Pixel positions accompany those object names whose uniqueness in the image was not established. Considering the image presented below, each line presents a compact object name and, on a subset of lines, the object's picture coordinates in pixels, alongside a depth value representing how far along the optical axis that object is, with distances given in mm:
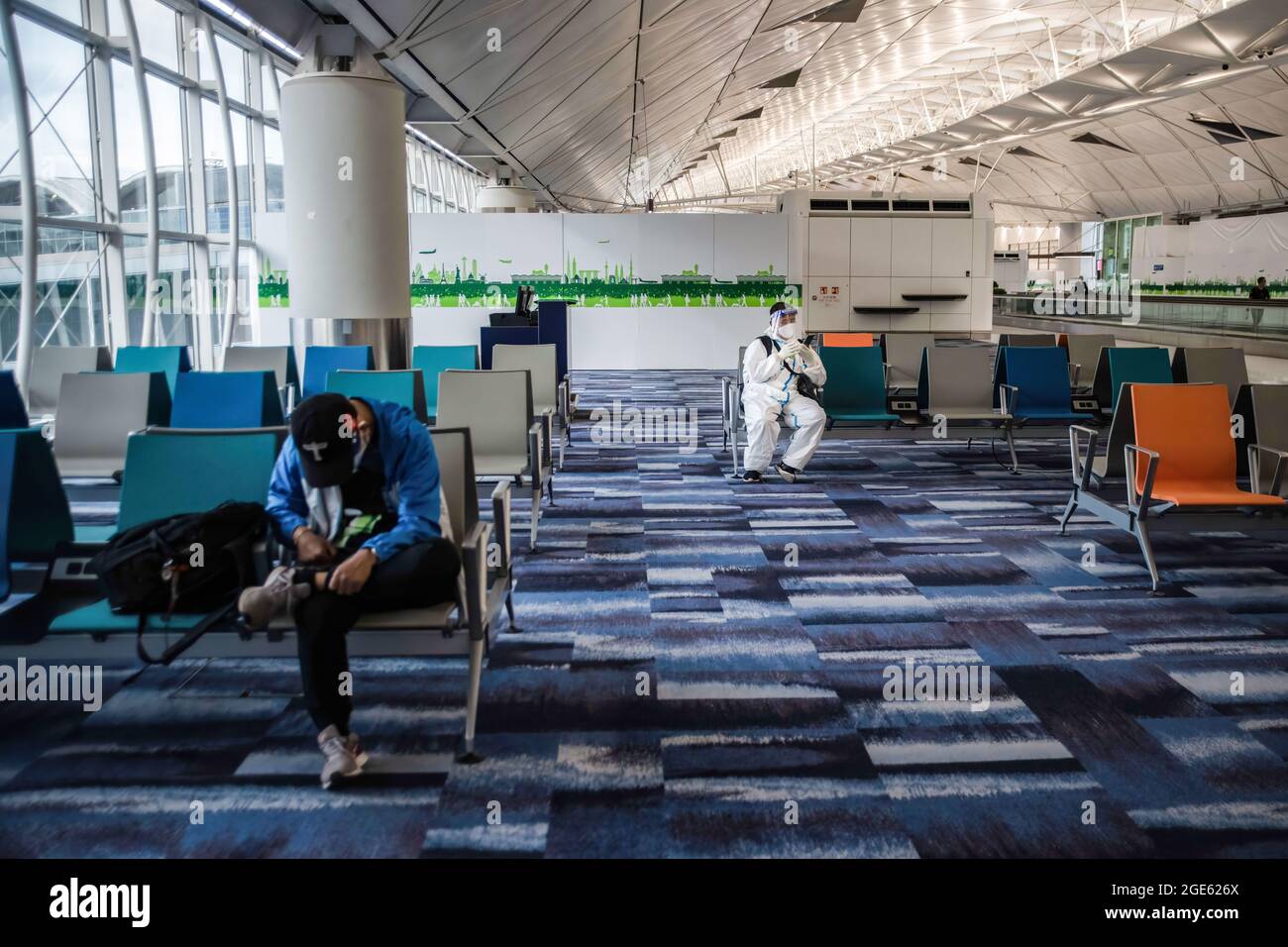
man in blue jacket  3387
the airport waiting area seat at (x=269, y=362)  8492
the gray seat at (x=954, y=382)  9359
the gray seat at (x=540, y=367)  9180
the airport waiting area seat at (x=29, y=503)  3635
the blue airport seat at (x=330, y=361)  7941
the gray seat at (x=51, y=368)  8211
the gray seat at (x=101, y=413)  6559
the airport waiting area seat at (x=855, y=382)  9469
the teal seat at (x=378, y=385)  5902
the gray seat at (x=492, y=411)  6805
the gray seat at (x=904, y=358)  10766
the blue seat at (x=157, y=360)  8188
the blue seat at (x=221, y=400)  6238
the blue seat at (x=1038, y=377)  9242
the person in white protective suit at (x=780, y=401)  8898
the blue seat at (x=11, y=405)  5969
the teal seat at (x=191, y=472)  3852
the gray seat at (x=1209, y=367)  8922
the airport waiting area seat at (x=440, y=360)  8711
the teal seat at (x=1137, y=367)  8383
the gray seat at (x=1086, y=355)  10781
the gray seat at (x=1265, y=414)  6168
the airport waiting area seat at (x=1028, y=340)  12000
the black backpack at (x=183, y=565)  3379
